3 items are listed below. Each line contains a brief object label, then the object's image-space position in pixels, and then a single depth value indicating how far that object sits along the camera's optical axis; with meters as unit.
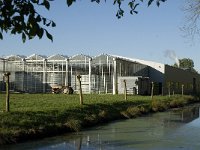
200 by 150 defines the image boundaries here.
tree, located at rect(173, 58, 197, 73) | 143.62
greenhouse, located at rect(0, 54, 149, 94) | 50.31
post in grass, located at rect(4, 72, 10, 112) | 16.22
